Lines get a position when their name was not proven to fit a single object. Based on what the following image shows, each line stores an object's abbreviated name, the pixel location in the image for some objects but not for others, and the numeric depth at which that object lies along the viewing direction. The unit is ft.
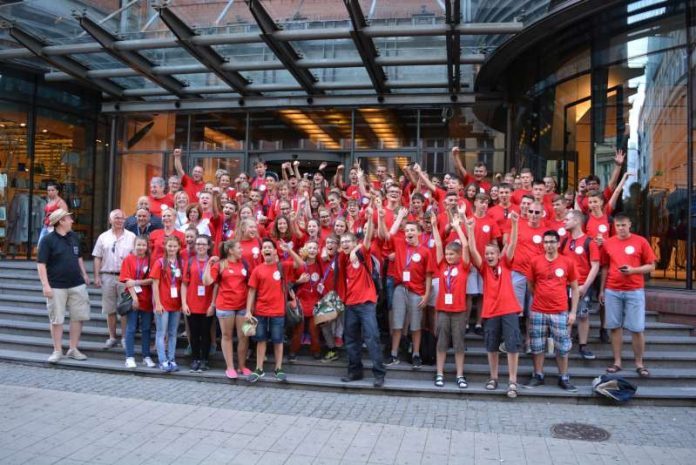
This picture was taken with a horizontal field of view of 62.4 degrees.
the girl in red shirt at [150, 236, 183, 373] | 24.68
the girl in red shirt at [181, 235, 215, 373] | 24.47
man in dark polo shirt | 25.67
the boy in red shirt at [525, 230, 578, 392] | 22.24
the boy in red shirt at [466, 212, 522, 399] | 21.90
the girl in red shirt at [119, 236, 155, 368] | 25.14
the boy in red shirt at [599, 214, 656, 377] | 23.17
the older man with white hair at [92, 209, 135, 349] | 27.14
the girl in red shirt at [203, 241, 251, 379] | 23.79
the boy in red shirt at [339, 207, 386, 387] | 22.81
